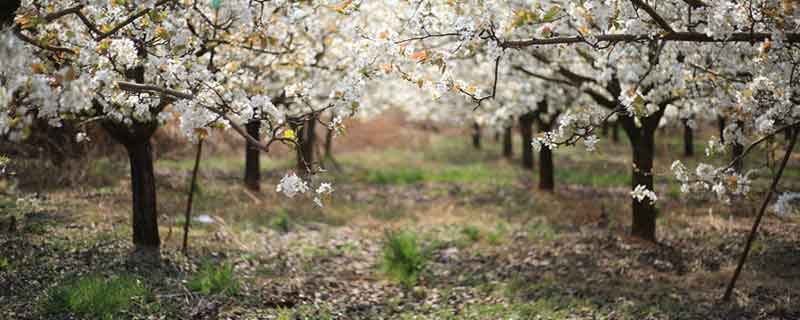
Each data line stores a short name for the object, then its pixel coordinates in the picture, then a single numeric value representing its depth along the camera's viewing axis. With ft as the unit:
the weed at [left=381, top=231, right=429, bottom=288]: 28.53
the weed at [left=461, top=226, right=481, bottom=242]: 36.95
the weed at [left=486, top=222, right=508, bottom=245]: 35.78
